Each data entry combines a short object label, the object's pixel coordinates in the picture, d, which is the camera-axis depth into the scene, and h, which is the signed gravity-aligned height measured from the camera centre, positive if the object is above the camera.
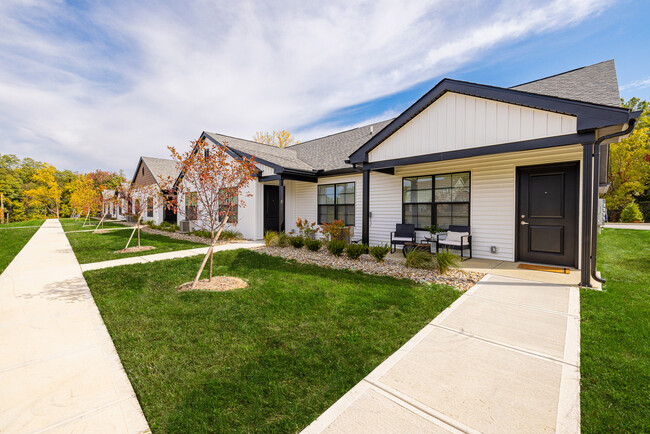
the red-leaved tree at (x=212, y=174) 4.98 +0.77
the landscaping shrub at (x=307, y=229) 9.91 -0.62
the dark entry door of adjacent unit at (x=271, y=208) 12.19 +0.26
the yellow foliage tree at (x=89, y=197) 17.16 +1.03
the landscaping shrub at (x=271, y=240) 9.68 -0.98
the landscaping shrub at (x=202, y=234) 11.93 -0.99
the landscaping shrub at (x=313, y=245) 8.42 -1.02
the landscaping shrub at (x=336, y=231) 8.56 -0.57
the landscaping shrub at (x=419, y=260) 6.11 -1.08
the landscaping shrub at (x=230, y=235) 11.41 -0.98
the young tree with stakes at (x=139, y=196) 9.88 +0.74
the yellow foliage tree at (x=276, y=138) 31.23 +9.19
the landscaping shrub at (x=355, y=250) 7.25 -1.00
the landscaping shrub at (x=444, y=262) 5.71 -1.04
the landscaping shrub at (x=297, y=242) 9.13 -0.99
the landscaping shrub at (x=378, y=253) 6.86 -1.02
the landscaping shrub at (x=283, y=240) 9.50 -0.97
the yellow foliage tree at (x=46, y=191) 31.73 +2.58
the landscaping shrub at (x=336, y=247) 7.75 -1.00
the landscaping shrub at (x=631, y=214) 20.89 +0.07
